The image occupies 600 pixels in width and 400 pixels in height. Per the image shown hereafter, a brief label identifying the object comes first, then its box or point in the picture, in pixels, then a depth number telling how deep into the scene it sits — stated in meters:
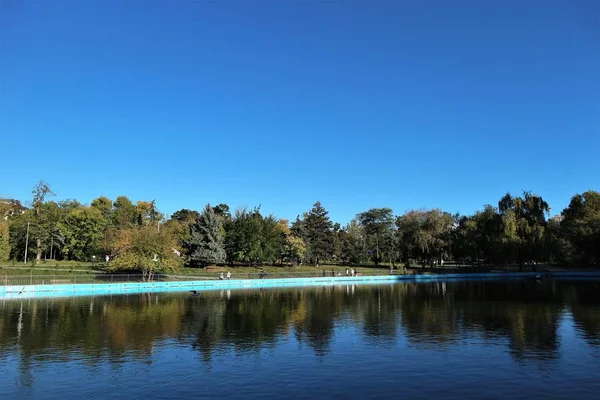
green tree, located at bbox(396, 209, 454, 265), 74.44
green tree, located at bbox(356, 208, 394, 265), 89.69
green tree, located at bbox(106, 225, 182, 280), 51.16
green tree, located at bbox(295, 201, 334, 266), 81.31
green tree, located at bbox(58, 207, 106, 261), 72.62
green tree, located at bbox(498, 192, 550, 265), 65.81
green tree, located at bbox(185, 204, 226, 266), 66.06
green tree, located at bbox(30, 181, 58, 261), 67.81
